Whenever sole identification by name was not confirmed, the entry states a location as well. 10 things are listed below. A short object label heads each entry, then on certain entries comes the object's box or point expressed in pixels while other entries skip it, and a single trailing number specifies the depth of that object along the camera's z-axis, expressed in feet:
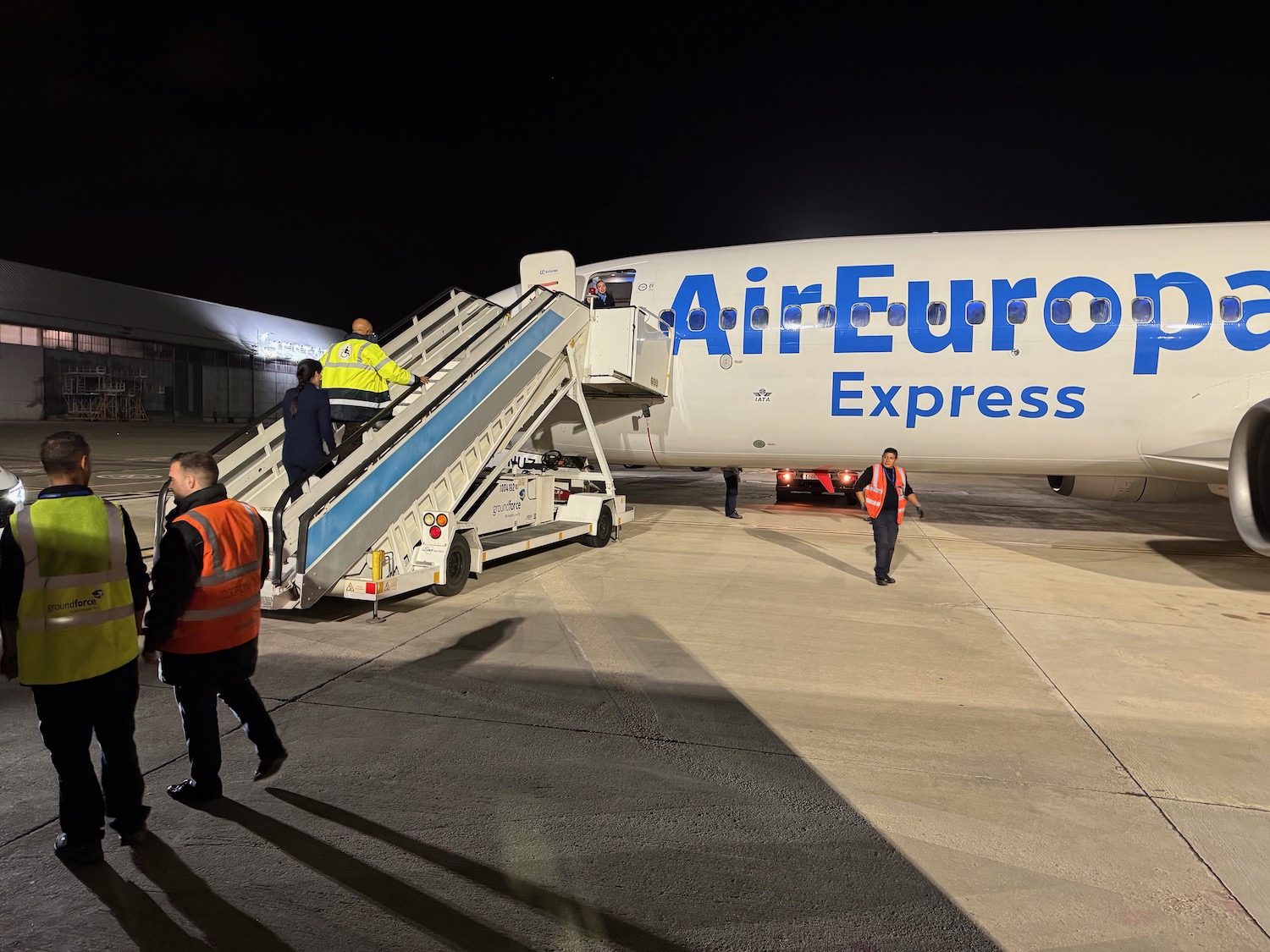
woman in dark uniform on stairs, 23.43
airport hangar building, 162.71
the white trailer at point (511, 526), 23.81
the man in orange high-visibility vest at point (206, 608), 11.19
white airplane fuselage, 32.65
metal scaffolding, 172.55
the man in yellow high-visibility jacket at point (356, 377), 25.16
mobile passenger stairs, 21.15
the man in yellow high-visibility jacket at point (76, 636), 10.11
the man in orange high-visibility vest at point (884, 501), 28.12
